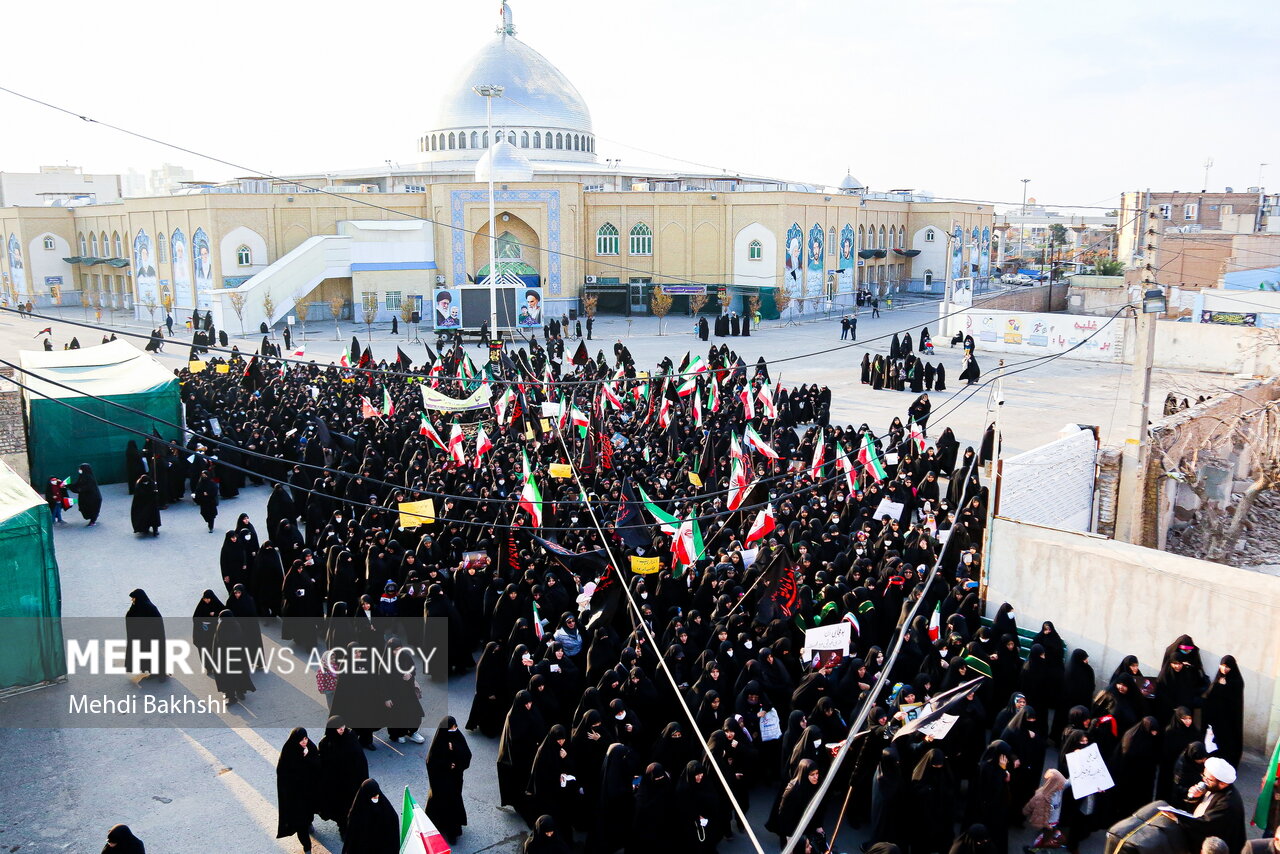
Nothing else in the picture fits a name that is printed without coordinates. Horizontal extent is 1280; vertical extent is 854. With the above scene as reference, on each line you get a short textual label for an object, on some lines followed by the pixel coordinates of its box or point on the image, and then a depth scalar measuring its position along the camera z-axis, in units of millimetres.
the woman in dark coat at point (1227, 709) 7391
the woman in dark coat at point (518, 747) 6875
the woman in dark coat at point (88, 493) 13500
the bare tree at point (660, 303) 39750
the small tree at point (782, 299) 41594
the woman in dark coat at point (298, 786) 6465
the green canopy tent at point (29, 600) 8305
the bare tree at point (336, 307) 39812
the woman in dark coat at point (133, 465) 14956
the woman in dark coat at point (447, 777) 6570
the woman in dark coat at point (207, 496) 13406
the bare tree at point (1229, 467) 13328
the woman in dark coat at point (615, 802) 6332
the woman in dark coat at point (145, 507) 13125
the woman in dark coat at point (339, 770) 6598
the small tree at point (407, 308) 40219
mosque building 40562
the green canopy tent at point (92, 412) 14961
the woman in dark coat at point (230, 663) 8500
